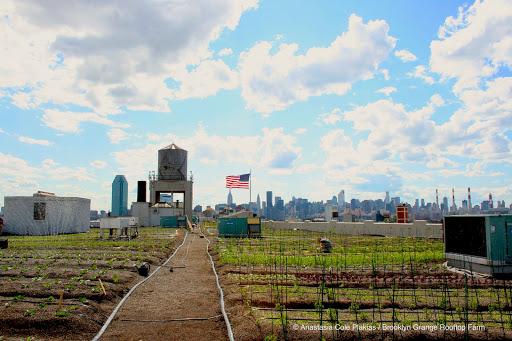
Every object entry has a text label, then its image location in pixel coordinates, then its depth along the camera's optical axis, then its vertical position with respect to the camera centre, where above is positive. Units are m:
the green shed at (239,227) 43.06 -2.76
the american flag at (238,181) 57.53 +3.71
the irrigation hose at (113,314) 8.95 -3.21
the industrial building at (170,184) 73.50 +4.39
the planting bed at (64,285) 9.22 -3.06
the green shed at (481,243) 16.42 -2.04
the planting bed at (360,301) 8.81 -3.22
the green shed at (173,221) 66.19 -3.02
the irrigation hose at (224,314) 8.65 -3.16
